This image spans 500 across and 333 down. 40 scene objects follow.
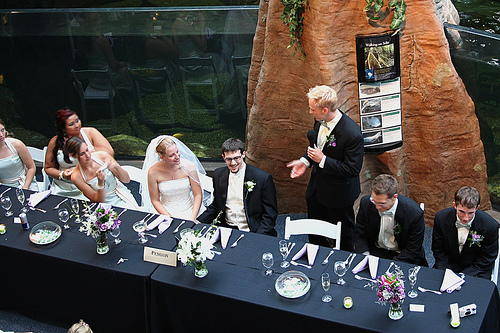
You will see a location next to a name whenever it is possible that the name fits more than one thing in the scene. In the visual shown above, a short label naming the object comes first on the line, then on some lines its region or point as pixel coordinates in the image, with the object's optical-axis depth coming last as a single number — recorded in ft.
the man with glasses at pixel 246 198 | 16.25
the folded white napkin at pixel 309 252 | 13.35
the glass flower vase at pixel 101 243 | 13.83
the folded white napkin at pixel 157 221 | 15.11
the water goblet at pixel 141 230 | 14.53
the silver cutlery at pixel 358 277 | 12.54
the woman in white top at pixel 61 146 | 18.66
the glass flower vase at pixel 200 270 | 12.85
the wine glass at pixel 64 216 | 15.17
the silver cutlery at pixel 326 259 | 13.28
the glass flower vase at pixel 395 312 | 11.26
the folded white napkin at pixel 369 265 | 12.67
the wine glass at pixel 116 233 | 14.27
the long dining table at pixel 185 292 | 11.60
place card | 13.32
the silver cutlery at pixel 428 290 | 11.91
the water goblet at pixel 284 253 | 13.16
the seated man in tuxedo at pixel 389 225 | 13.65
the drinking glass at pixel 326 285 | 12.00
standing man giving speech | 15.44
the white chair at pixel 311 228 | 15.17
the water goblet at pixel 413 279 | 11.89
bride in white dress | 17.24
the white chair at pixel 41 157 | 19.58
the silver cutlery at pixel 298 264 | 13.17
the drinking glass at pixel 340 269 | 12.39
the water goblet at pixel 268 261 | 12.91
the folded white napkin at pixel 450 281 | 11.94
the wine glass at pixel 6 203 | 15.79
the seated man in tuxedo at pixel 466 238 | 13.17
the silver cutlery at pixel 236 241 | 14.18
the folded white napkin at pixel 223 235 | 14.17
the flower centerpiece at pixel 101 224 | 13.61
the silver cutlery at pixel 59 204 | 16.42
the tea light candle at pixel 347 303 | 11.65
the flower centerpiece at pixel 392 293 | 10.93
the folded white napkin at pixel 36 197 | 16.58
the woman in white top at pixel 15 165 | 19.15
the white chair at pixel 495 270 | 13.86
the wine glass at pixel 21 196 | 16.10
